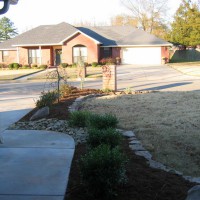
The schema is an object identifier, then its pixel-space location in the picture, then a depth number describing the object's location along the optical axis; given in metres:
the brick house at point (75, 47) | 40.12
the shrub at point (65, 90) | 13.25
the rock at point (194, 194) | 2.97
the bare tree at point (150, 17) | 66.00
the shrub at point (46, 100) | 9.85
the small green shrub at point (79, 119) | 7.47
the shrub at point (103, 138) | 5.11
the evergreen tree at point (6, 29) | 67.06
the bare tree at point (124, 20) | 68.25
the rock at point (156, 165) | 5.02
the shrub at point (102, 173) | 3.64
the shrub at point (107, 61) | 39.57
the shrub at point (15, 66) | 39.69
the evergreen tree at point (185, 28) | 45.56
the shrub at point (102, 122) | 6.20
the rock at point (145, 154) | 5.48
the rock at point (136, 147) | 5.89
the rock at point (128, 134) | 6.87
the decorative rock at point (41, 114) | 8.67
